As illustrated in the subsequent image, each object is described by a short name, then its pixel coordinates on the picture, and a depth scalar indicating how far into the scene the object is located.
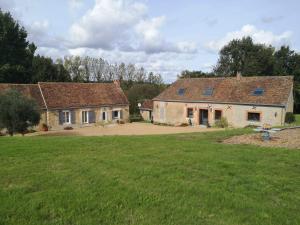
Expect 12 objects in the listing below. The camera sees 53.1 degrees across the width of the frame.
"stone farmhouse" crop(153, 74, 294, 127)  27.83
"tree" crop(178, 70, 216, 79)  56.17
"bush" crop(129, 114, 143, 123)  42.29
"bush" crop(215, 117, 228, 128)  30.38
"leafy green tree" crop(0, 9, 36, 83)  41.57
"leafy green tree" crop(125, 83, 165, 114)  45.91
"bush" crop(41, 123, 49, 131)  30.57
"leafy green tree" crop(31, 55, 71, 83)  45.88
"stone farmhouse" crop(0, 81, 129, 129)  31.77
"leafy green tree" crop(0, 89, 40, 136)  21.31
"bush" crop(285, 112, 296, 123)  27.19
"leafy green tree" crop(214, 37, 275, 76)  52.69
